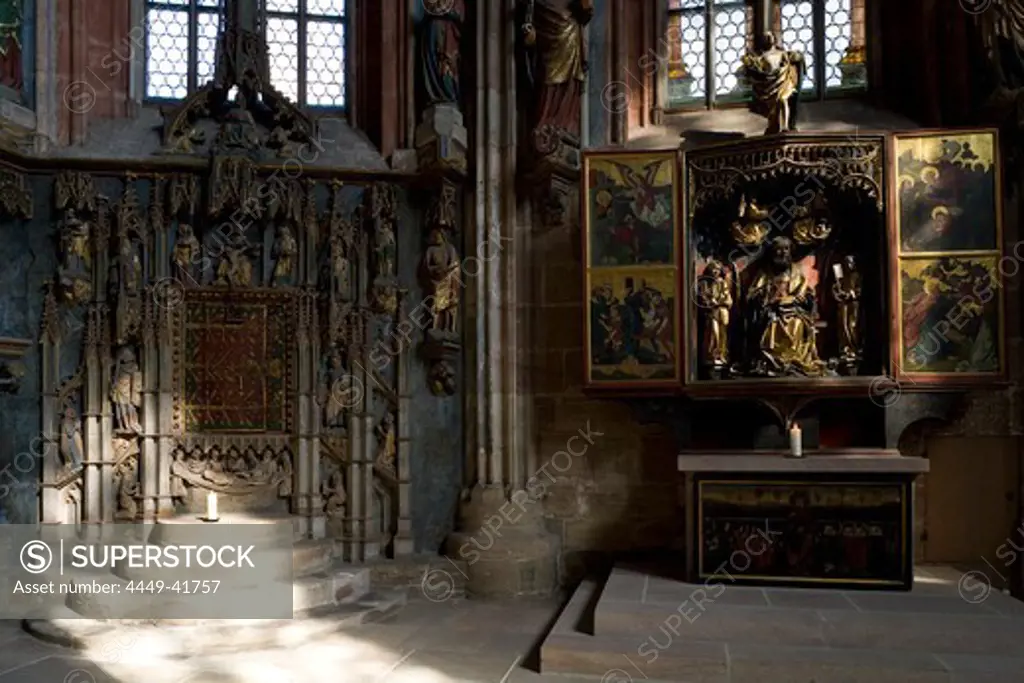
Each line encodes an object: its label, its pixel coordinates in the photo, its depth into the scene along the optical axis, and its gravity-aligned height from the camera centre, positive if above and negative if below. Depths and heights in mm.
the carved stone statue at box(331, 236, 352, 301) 9125 +819
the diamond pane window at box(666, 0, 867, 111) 9391 +3238
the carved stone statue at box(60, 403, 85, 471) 8664 -836
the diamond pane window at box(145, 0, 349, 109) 9820 +3344
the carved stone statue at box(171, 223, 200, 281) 8953 +993
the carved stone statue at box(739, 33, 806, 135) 8047 +2413
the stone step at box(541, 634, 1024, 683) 5867 -2089
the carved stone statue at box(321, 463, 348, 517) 9039 -1413
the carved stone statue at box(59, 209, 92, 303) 8648 +898
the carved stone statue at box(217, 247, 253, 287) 8992 +836
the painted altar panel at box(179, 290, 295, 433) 8969 -110
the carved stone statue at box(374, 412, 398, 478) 9164 -936
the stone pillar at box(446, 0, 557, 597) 8859 +108
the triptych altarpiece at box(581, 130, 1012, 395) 7496 +767
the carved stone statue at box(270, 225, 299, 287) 9062 +963
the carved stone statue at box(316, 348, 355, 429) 9109 -389
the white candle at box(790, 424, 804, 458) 7590 -773
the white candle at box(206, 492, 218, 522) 7820 -1339
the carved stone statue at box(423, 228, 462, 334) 9086 +724
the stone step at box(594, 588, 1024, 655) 6180 -1914
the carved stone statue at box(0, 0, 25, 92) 8711 +2973
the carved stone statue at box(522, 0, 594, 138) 8828 +2876
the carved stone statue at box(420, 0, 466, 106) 9086 +2996
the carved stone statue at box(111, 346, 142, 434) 8766 -376
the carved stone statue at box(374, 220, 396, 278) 9188 +1036
